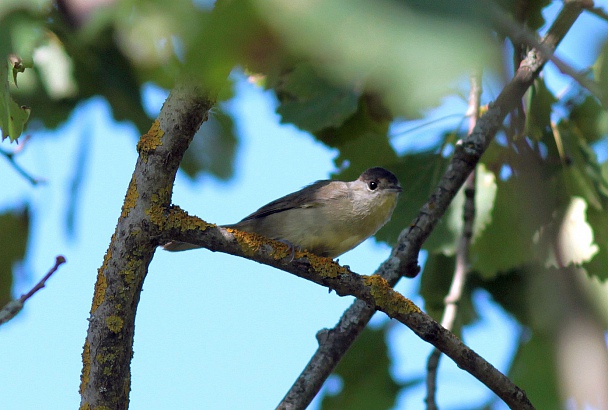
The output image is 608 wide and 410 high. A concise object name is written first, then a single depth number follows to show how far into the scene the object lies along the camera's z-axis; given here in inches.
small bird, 434.3
